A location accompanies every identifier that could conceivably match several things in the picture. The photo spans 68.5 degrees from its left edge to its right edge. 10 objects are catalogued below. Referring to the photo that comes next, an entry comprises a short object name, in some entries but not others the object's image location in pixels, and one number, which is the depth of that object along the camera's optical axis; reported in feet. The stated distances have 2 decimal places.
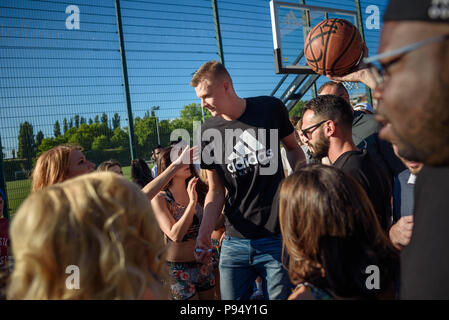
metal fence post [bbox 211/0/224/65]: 23.89
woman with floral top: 9.85
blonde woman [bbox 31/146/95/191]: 7.50
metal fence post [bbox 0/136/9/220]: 17.80
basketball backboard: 18.79
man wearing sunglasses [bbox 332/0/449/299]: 2.72
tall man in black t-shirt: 8.51
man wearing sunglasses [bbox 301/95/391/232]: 6.98
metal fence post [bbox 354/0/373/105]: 32.35
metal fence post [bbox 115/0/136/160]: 21.01
